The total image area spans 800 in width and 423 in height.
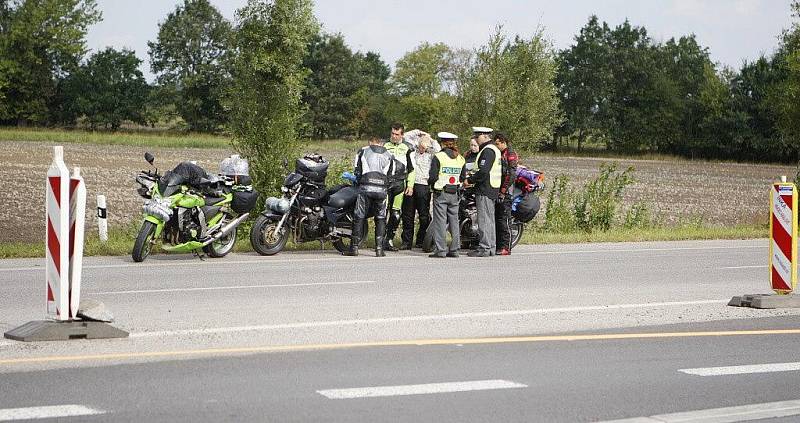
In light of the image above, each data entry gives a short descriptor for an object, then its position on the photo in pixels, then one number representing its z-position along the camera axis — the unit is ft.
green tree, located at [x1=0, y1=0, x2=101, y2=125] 342.64
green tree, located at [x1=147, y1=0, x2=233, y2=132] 354.13
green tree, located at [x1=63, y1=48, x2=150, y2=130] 355.15
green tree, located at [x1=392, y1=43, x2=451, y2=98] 485.56
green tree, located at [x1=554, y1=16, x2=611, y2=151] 371.15
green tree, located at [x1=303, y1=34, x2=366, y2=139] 391.86
